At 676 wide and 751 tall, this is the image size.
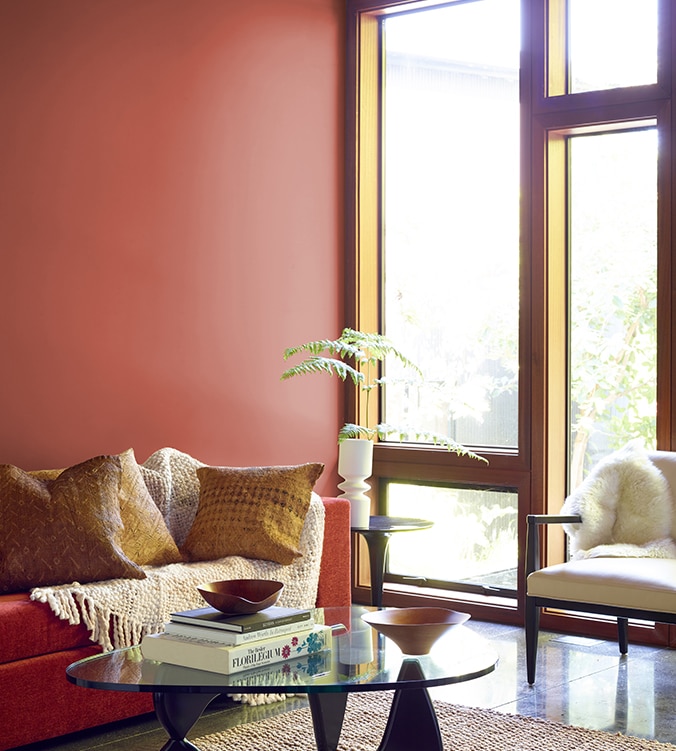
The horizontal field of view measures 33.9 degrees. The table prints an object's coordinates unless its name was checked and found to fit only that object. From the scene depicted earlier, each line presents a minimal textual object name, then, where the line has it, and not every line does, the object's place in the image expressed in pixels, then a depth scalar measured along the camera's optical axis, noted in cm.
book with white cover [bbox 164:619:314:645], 257
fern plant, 479
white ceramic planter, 479
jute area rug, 328
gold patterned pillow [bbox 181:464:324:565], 402
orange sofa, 318
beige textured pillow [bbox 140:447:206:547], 423
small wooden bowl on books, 264
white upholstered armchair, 376
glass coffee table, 246
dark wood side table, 463
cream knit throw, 338
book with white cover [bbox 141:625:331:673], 253
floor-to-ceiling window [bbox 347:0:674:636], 487
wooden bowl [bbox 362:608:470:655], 260
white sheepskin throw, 421
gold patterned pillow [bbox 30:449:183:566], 387
